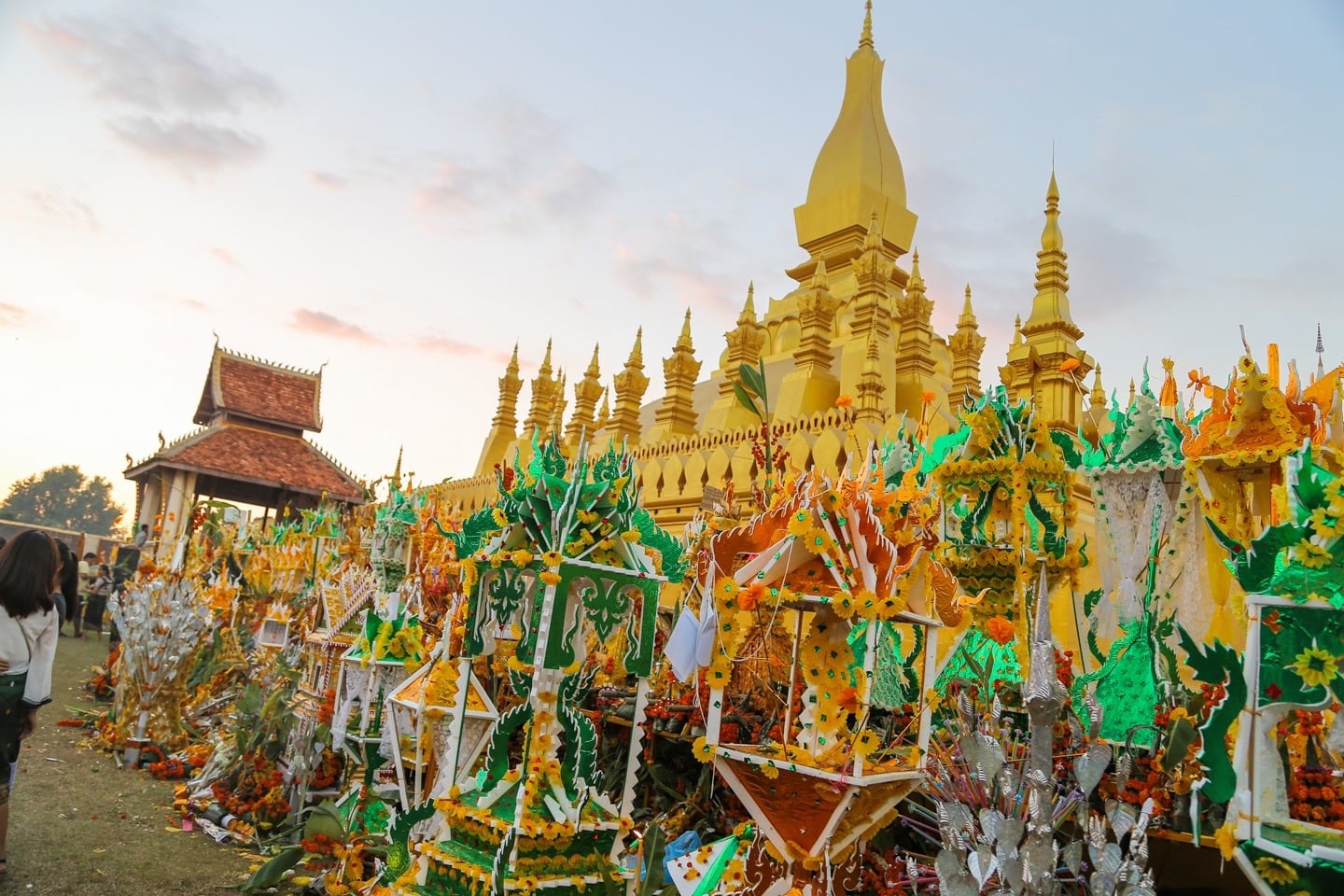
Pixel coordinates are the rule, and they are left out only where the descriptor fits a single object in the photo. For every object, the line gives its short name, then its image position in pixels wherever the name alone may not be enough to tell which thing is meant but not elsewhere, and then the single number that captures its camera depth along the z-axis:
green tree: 70.88
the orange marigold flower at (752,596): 4.42
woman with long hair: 5.45
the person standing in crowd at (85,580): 20.42
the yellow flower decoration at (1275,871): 2.77
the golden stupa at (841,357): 13.99
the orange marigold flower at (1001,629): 5.79
